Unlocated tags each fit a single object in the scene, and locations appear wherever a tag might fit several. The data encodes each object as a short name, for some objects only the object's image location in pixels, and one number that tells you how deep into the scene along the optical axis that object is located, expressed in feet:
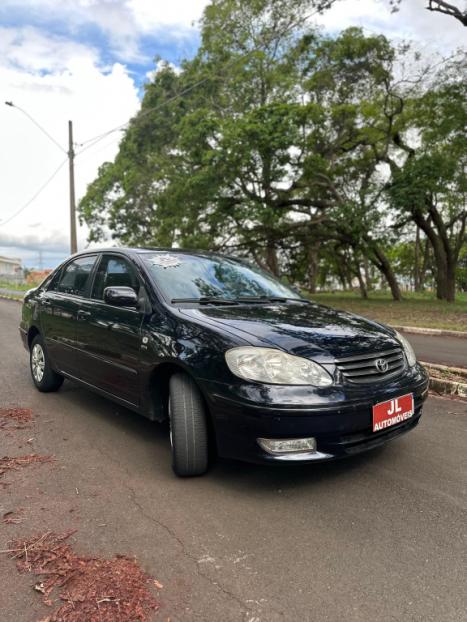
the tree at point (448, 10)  50.88
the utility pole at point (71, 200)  64.13
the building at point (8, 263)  282.32
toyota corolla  8.89
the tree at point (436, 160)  54.75
